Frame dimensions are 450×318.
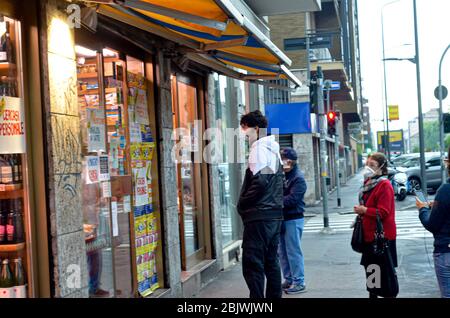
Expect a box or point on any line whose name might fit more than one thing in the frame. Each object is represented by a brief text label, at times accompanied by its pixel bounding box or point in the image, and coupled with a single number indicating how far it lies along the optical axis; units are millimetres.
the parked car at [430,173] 25297
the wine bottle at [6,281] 4320
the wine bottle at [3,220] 4359
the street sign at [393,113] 47562
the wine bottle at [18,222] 4383
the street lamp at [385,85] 46334
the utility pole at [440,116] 19388
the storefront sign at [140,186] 6375
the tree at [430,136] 131625
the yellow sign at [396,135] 76450
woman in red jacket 5754
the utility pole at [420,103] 19797
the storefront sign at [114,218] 5869
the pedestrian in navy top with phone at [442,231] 4637
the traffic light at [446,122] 18062
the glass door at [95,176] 5355
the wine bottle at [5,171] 4258
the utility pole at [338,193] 21844
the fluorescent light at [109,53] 5976
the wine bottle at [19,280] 4348
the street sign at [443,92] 20062
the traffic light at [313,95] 14648
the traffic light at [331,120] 16891
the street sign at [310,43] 15798
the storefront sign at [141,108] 6562
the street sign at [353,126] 38781
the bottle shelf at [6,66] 4324
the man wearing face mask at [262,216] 5566
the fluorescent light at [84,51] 5352
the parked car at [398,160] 35681
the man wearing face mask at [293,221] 7438
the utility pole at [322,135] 14328
